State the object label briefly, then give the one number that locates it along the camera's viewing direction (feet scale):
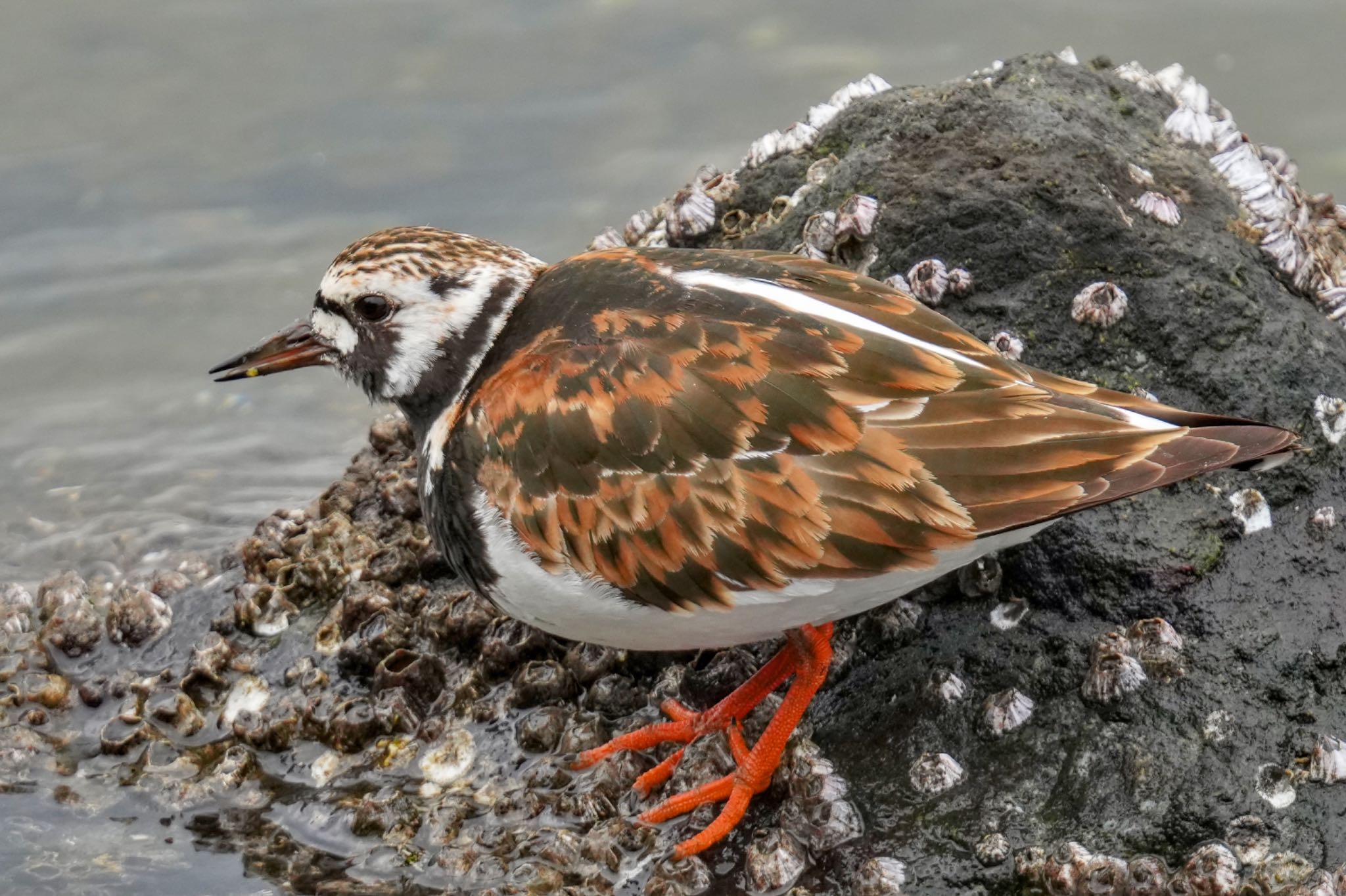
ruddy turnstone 23.95
